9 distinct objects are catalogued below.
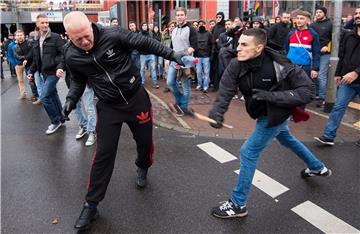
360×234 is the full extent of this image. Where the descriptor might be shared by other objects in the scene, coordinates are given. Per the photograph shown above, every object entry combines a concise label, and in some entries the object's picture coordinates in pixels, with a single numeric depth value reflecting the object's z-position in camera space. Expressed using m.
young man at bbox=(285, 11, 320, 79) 6.28
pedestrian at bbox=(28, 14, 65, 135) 6.02
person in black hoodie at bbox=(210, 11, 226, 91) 9.59
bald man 3.17
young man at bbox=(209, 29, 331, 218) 3.00
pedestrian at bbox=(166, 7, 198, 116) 6.68
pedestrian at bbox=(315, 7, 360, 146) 4.94
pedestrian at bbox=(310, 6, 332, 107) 7.42
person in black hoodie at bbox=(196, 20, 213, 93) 9.05
